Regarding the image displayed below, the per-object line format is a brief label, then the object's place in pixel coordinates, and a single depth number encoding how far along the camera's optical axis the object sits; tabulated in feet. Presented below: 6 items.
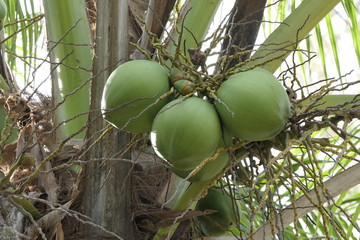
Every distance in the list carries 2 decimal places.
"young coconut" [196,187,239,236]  12.18
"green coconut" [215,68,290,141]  9.66
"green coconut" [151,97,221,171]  9.59
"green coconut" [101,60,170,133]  9.91
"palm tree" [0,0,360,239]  10.41
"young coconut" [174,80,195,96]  10.02
